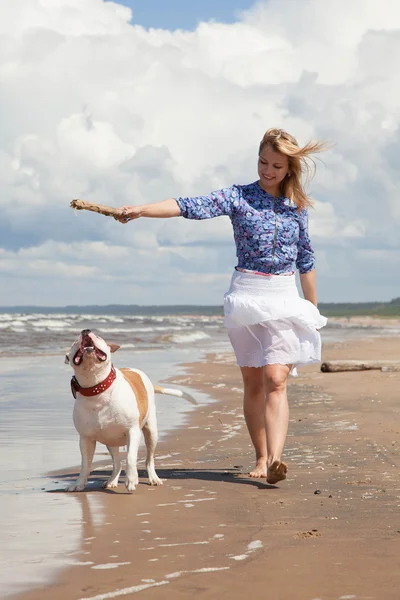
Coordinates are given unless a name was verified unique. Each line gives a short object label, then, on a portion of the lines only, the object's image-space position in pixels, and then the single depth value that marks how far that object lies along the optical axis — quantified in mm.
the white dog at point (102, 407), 5395
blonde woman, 5660
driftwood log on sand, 14954
